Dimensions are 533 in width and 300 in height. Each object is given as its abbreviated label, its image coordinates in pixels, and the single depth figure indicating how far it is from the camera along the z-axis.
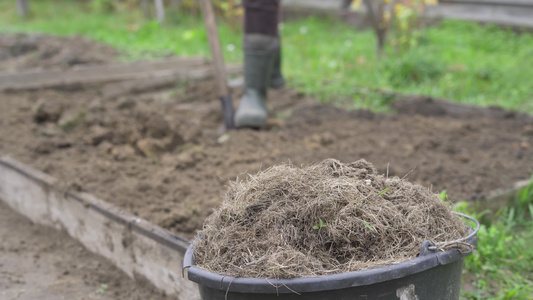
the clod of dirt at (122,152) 3.74
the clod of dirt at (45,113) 4.53
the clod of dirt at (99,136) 4.03
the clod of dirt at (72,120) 4.32
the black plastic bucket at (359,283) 1.41
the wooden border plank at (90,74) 5.63
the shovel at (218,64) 4.22
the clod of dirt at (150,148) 3.78
